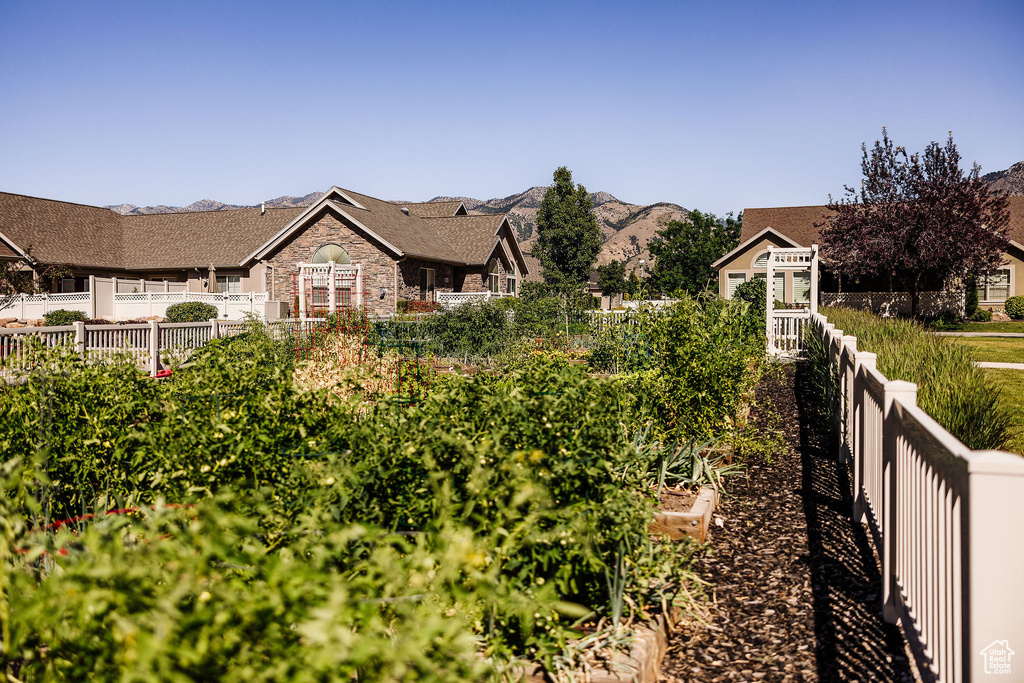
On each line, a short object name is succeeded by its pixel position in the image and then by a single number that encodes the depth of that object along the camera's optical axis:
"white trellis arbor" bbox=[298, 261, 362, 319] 27.45
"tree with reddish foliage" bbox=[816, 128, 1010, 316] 26.03
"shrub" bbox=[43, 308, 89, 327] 22.98
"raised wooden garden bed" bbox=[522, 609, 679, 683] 2.71
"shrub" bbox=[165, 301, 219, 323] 25.50
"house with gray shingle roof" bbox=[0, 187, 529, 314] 27.89
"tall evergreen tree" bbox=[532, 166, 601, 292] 40.81
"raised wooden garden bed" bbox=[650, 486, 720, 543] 4.16
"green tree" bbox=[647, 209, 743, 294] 45.25
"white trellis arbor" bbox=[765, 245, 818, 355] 14.84
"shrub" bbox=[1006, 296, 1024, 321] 29.23
